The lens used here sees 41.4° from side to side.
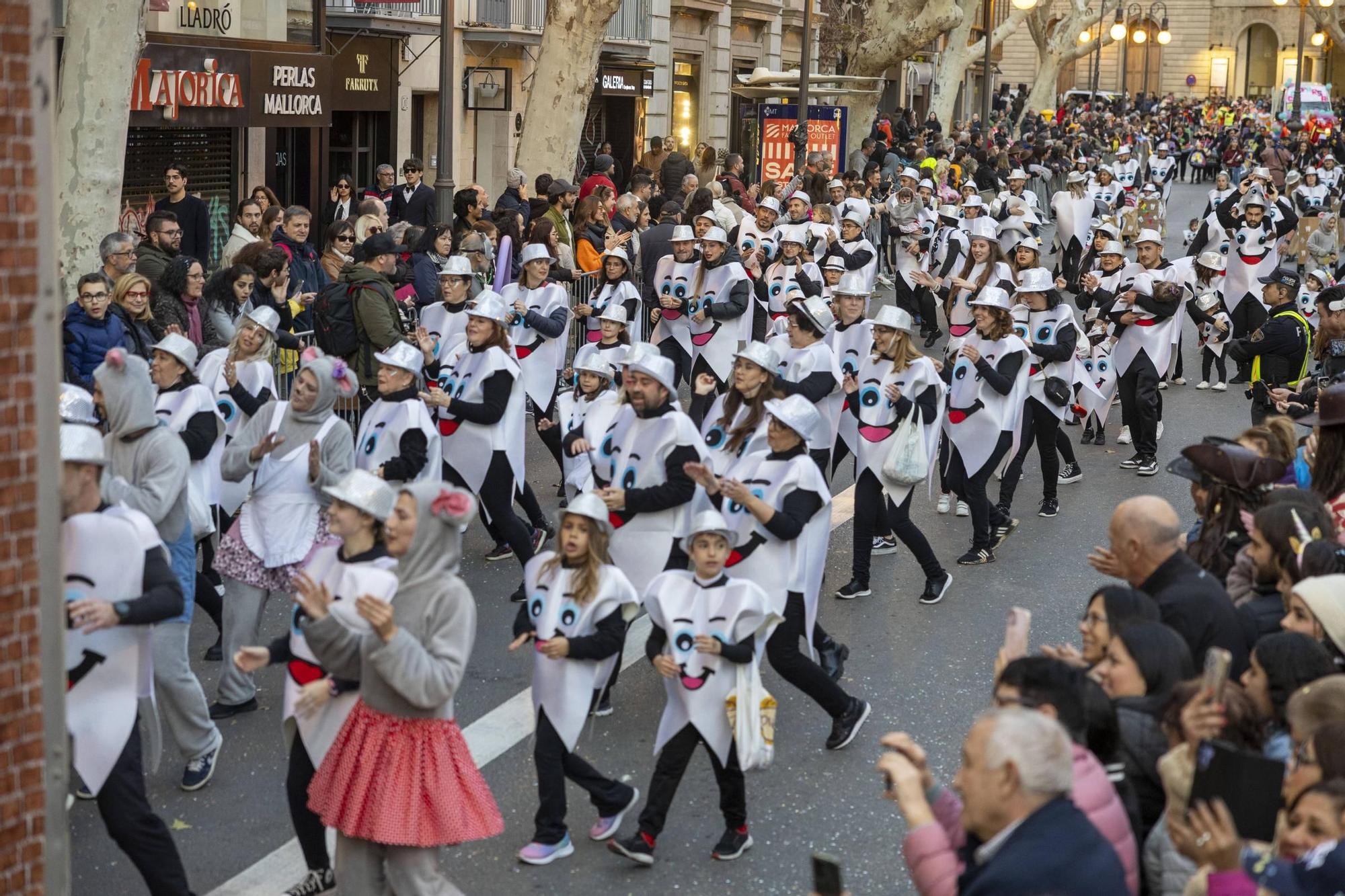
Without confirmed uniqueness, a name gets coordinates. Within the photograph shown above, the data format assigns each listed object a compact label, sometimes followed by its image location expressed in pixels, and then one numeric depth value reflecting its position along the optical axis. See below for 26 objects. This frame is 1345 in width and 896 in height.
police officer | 12.70
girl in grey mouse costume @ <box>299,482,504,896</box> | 5.43
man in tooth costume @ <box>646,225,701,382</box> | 13.66
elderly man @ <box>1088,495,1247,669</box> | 5.73
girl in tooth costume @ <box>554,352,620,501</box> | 9.16
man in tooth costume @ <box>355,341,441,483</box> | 8.63
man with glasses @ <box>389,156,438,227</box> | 18.48
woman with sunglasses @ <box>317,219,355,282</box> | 12.46
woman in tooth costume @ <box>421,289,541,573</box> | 9.91
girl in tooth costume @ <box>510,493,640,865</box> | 6.55
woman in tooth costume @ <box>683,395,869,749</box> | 7.48
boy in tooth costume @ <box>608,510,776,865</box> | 6.57
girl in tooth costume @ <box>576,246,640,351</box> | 12.58
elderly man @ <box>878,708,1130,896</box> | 3.88
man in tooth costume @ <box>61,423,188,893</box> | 5.74
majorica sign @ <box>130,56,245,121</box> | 18.14
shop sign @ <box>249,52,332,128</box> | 20.72
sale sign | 26.14
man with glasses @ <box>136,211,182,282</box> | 11.89
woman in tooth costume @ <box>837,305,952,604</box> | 10.13
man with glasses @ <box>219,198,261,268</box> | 13.18
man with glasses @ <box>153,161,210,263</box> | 14.24
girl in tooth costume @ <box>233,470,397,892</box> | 5.50
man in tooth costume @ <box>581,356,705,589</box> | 8.12
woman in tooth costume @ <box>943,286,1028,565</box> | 11.11
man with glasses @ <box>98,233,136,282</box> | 11.38
